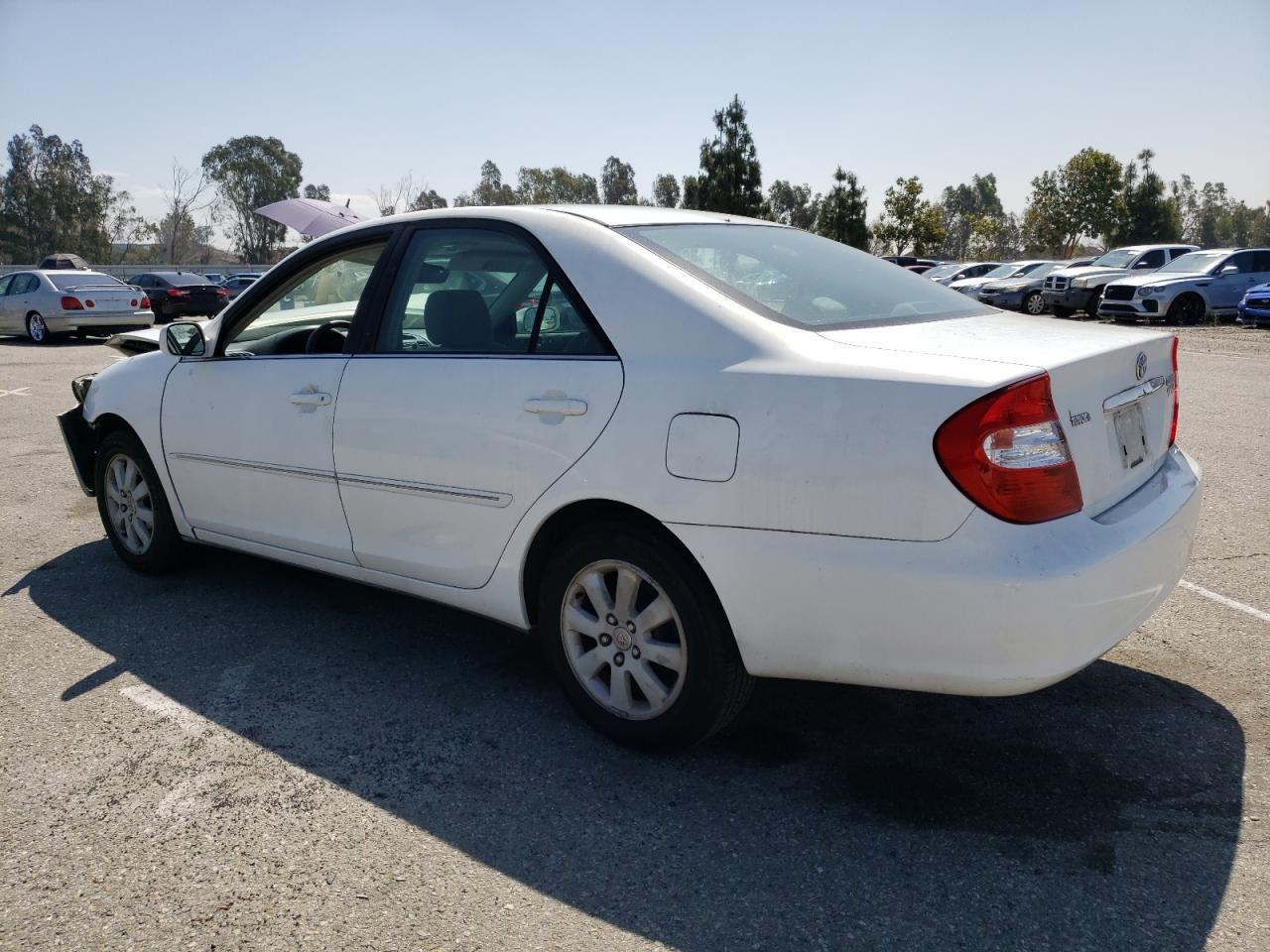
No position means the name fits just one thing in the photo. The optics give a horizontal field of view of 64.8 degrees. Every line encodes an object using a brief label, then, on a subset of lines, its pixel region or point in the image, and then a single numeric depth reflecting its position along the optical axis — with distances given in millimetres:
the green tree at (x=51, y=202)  79750
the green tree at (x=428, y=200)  55656
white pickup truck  24312
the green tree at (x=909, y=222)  63031
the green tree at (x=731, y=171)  49844
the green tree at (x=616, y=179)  113444
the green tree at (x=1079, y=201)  68438
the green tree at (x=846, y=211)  52219
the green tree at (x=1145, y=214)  68438
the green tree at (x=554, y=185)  100188
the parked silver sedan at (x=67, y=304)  19516
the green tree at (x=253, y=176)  99062
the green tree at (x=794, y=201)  108544
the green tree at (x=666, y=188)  100375
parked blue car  20094
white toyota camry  2459
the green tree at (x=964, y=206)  123062
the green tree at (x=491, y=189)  77188
